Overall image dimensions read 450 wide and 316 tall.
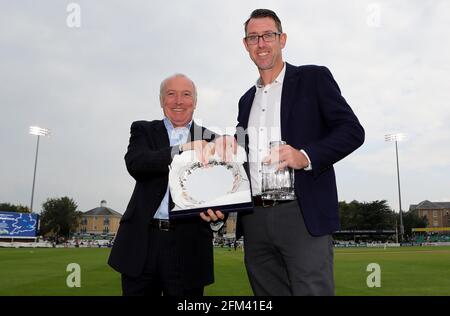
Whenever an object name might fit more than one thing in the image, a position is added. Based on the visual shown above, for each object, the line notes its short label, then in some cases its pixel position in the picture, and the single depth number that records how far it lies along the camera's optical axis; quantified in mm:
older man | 3055
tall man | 2439
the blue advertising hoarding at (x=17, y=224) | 60325
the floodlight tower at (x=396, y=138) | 67669
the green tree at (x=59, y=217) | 105406
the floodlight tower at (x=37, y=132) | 65625
